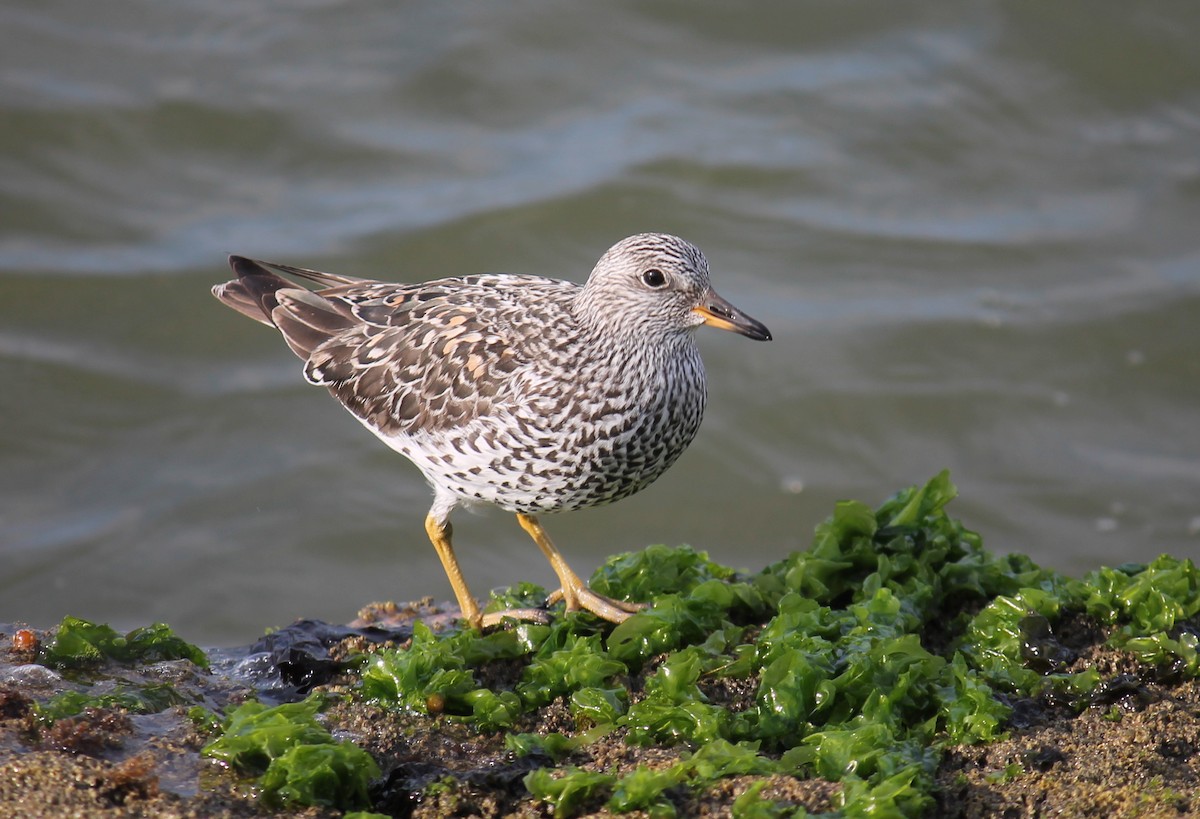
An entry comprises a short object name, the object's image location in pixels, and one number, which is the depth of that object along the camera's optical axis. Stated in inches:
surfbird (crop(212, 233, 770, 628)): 438.3
